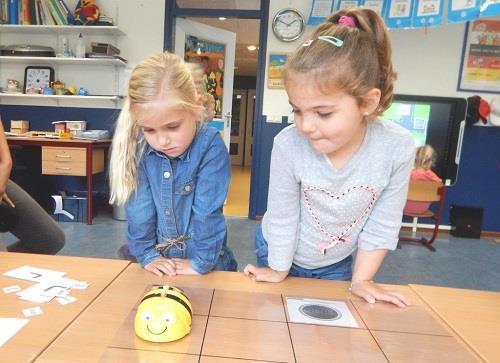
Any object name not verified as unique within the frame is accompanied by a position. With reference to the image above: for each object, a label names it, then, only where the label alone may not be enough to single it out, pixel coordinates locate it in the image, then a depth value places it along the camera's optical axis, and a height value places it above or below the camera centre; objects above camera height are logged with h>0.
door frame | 3.49 +0.71
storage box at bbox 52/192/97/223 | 3.22 -0.89
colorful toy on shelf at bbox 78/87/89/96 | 3.56 +0.09
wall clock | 3.47 +0.81
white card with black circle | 0.61 -0.32
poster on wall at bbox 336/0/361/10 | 3.16 +0.95
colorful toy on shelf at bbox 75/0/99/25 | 3.40 +0.77
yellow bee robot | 0.52 -0.28
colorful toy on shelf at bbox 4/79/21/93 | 3.61 +0.10
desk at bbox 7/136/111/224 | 3.04 -0.35
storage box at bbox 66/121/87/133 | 3.54 -0.22
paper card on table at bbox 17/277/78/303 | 0.64 -0.33
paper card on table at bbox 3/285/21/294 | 0.66 -0.33
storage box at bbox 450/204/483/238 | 3.52 -0.85
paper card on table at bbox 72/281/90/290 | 0.69 -0.33
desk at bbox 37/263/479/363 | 0.51 -0.32
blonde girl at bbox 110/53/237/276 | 0.83 -0.15
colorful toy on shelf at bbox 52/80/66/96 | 3.55 +0.11
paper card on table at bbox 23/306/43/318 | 0.59 -0.32
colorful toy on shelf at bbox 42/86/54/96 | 3.53 +0.07
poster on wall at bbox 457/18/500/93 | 3.44 +0.63
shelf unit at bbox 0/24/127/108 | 3.57 +0.29
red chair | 2.90 -0.51
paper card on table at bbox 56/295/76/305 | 0.63 -0.33
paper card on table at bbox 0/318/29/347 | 0.52 -0.32
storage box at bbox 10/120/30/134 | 3.58 -0.27
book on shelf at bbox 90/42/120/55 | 3.35 +0.47
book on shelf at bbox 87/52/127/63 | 3.35 +0.41
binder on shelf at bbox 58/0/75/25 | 3.44 +0.77
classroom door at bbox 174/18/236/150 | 3.89 +0.52
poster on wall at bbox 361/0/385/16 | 3.07 +0.93
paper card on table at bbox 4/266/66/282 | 0.72 -0.33
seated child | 3.01 -0.37
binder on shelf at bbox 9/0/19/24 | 3.51 +0.77
